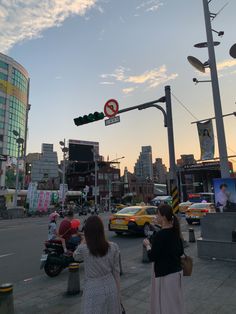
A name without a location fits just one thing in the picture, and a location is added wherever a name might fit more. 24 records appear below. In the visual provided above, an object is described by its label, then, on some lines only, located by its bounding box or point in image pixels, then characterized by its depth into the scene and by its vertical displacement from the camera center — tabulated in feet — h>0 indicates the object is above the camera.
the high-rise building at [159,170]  552.70 +66.57
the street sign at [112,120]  40.75 +11.89
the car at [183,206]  81.91 -1.01
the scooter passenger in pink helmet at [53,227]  30.43 -2.30
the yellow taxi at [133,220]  46.11 -2.71
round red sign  40.56 +13.58
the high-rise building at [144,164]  575.38 +80.75
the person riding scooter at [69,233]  26.13 -2.53
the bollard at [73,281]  19.20 -5.11
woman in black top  10.98 -2.65
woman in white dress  9.29 -2.26
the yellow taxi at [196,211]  63.15 -1.95
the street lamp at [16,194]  115.88 +4.91
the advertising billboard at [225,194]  30.07 +0.80
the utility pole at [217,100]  31.14 +11.46
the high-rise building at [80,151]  249.34 +47.58
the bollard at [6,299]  13.24 -4.33
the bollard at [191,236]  40.73 -4.78
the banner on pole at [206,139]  32.50 +7.18
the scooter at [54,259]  24.77 -4.66
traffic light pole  35.70 +9.88
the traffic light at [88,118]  40.50 +12.17
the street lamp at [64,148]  139.27 +28.00
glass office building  230.68 +87.19
